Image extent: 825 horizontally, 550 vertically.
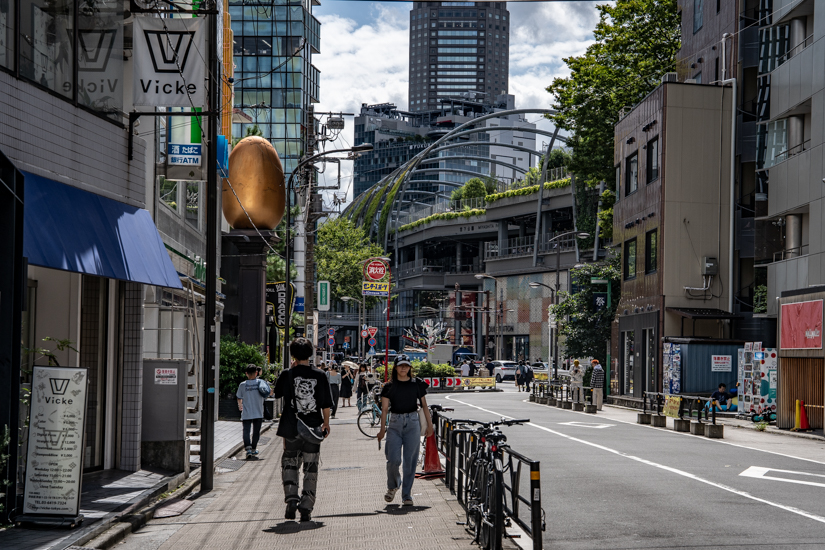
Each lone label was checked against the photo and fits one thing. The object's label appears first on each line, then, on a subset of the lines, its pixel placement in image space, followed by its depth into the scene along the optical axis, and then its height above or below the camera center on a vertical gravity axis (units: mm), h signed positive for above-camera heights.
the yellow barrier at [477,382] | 55500 -3795
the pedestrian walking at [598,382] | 37581 -2498
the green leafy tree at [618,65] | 45531 +12046
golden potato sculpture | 33375 +4564
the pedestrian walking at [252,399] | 18594 -1648
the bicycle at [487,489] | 8570 -1618
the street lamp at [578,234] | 53438 +4606
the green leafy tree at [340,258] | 85438 +5065
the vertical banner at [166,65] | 14242 +3658
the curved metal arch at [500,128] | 76612 +15642
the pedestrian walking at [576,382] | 36969 -2529
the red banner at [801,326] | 25562 -141
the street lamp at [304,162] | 32825 +5403
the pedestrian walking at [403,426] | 11531 -1316
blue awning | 10727 +966
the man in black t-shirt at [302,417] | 10359 -1103
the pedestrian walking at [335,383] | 31539 -2259
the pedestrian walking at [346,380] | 37719 -2556
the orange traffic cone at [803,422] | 26109 -2730
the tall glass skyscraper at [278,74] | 86188 +21490
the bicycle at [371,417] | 24688 -2635
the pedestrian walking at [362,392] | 27891 -2249
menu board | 9641 -1324
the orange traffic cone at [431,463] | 14466 -2203
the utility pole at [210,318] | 13953 -63
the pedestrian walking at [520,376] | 57397 -3502
